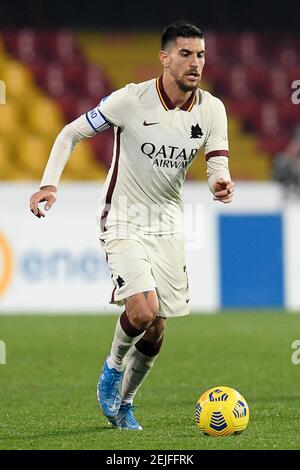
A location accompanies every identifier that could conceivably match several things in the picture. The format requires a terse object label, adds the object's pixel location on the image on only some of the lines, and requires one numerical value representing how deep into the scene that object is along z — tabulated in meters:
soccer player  6.14
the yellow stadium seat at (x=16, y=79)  20.16
